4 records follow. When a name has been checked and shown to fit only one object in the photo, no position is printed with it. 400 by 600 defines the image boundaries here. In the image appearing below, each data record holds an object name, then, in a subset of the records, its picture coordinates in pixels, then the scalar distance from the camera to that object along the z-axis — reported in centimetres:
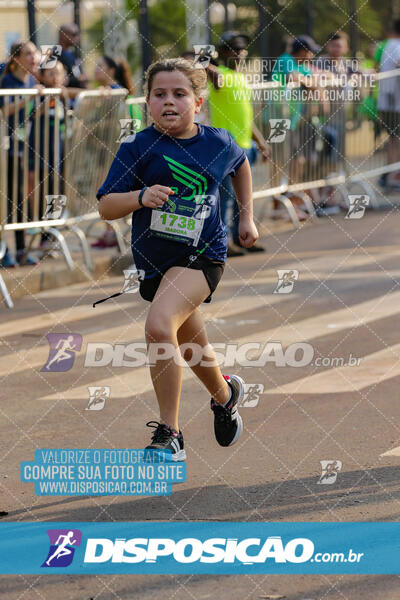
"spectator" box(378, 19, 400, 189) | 1659
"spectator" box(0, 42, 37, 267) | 1066
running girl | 538
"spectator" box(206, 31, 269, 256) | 1173
